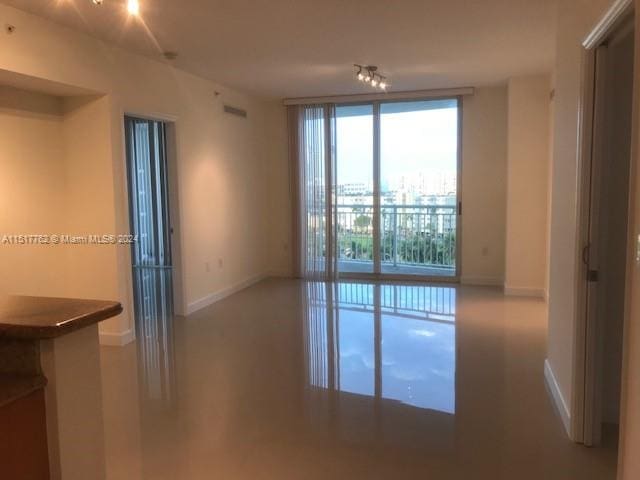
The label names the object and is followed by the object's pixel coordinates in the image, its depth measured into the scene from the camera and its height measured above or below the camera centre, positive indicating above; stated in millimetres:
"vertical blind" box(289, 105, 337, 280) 6914 +213
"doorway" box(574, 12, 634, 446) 2441 -151
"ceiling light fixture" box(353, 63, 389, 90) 5163 +1339
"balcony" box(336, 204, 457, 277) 6891 -502
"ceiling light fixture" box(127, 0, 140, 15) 3034 +1217
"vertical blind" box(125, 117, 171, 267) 7773 +174
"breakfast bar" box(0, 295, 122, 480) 1295 -462
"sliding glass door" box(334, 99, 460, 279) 6668 +191
